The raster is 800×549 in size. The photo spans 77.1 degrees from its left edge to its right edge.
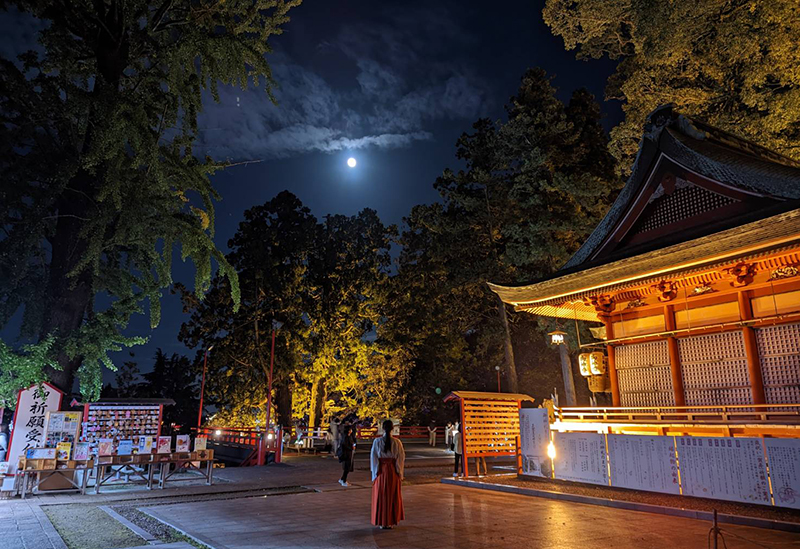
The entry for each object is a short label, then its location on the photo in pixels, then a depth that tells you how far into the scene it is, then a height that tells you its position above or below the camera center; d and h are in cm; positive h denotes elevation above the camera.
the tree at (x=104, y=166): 1143 +543
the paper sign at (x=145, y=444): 1295 -110
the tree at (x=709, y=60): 1404 +1023
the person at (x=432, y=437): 3225 -239
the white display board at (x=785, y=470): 839 -122
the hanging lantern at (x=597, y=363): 1524 +102
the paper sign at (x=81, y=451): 1210 -118
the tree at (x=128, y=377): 4259 +202
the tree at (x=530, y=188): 2447 +1081
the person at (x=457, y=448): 1464 -140
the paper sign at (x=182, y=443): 1373 -113
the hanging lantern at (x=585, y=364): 1543 +101
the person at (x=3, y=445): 1282 -107
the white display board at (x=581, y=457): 1165 -141
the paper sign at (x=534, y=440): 1321 -110
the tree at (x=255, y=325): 2862 +428
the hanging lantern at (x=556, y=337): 1770 +209
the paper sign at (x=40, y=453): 1154 -115
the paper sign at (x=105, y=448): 1220 -111
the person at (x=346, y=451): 1354 -138
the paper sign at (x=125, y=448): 1257 -114
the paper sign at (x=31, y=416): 1194 -33
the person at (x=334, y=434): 2492 -166
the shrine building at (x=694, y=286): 1074 +280
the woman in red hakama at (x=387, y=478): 789 -125
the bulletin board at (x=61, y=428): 1223 -62
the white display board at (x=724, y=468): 885 -129
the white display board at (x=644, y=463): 1015 -135
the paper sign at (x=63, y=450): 1194 -112
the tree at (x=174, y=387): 4206 +121
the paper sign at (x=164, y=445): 1327 -114
